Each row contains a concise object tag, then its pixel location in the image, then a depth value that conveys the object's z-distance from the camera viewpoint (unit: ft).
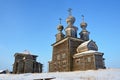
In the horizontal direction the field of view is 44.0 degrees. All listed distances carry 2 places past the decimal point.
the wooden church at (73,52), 92.85
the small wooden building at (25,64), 123.24
